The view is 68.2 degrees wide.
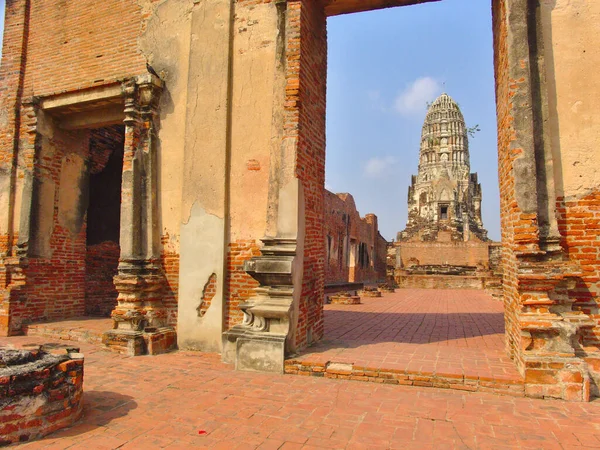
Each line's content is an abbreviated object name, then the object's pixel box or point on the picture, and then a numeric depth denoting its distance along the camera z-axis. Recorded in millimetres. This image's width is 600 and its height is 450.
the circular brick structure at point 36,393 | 3537
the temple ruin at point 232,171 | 5094
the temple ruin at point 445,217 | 24938
